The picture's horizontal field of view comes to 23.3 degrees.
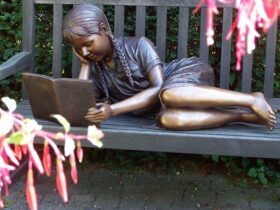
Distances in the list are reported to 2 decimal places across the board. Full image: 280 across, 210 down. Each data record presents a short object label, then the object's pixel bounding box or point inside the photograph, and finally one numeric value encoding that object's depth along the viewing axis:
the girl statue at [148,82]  2.42
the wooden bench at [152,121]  2.34
